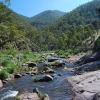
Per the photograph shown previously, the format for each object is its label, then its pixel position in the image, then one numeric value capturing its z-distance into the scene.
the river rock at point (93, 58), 18.28
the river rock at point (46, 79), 11.72
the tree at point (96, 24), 50.60
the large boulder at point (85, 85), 7.48
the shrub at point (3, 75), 12.08
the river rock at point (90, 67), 14.40
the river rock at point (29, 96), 7.55
